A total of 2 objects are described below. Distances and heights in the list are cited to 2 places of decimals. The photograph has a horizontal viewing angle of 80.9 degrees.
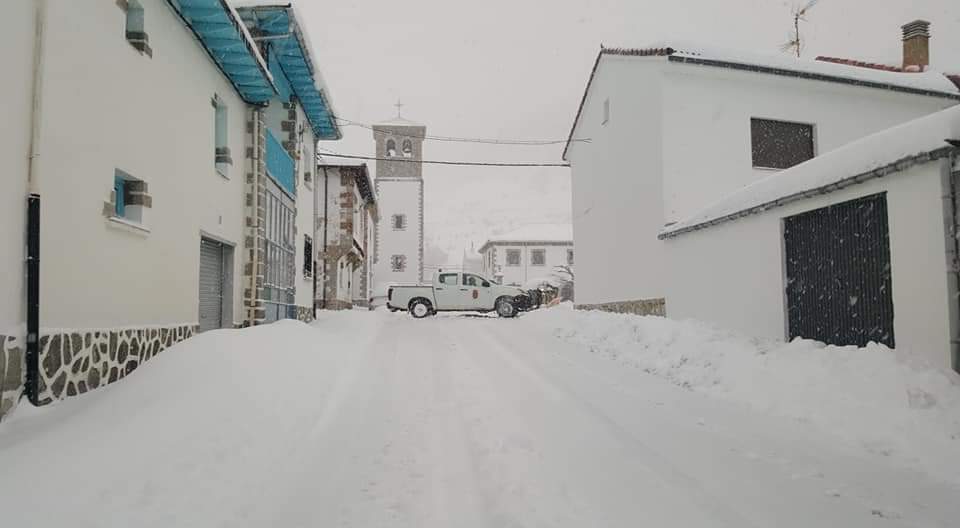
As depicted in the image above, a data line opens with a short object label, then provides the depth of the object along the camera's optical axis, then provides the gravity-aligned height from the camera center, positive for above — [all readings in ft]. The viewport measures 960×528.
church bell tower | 141.59 +23.13
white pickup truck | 69.87 -0.34
